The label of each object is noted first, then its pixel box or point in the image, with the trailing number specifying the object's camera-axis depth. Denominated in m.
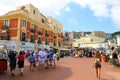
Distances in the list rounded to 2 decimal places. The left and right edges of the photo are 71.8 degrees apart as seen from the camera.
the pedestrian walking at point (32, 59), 6.58
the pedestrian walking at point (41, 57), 6.46
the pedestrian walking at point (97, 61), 4.90
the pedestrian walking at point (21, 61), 5.54
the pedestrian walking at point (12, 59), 5.48
